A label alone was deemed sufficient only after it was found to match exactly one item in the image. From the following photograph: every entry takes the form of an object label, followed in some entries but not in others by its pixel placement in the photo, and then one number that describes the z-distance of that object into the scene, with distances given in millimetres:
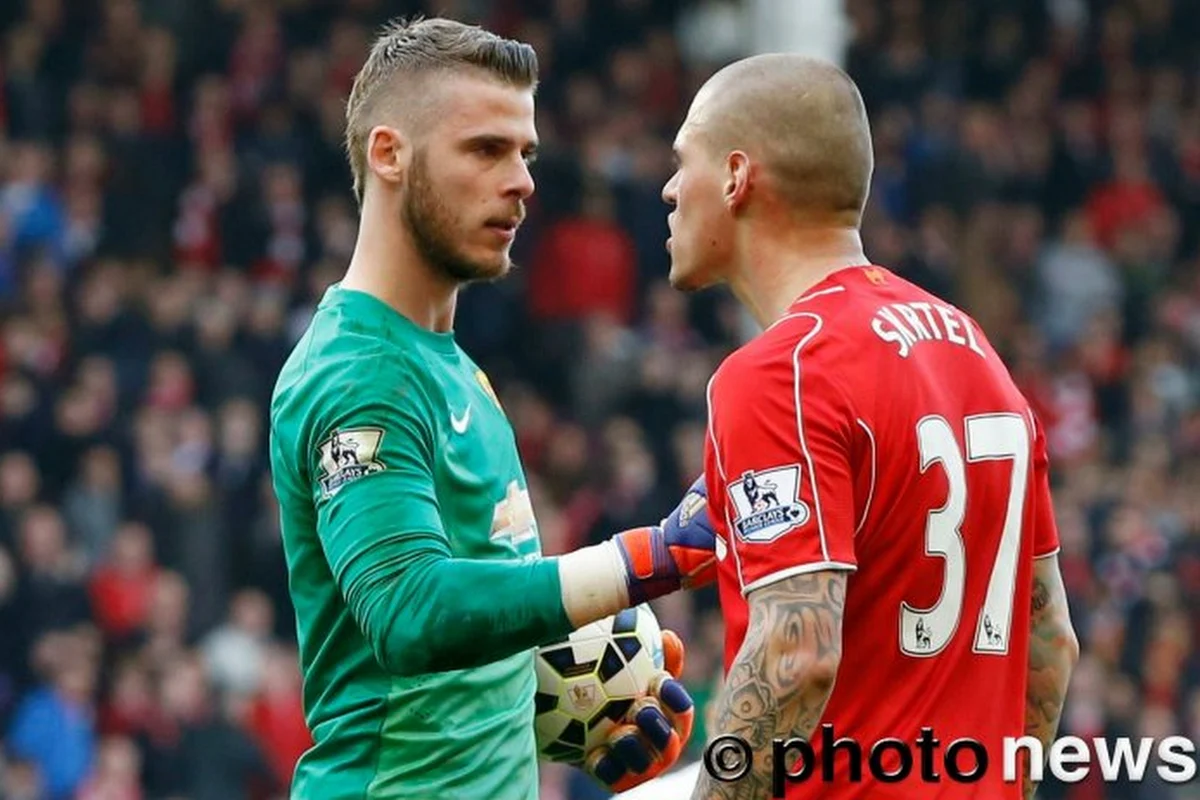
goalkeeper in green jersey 8695
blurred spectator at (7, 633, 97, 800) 24906
